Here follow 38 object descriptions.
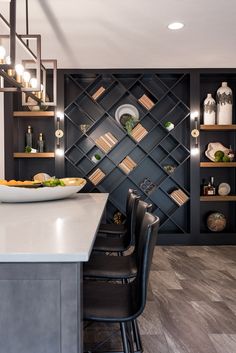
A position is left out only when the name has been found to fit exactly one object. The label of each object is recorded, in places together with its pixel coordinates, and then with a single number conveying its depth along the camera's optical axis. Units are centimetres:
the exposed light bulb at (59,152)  511
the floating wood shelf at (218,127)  504
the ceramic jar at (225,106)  509
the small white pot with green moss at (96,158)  519
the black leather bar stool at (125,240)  245
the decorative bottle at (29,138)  524
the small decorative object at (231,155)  516
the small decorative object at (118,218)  520
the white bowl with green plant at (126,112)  532
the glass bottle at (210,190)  519
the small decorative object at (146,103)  520
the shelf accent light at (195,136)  508
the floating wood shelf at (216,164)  506
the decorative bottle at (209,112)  511
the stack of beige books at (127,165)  519
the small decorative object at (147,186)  523
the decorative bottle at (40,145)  522
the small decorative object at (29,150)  512
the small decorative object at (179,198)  518
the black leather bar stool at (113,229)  303
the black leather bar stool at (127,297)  143
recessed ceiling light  346
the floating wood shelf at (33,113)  506
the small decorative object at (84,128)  519
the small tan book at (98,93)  521
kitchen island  113
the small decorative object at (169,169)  522
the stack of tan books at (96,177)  518
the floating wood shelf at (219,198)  505
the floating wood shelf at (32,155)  506
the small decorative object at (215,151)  518
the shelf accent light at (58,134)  509
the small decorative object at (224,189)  522
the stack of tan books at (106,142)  518
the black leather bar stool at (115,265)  193
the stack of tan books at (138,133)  518
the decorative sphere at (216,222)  517
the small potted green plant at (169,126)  518
